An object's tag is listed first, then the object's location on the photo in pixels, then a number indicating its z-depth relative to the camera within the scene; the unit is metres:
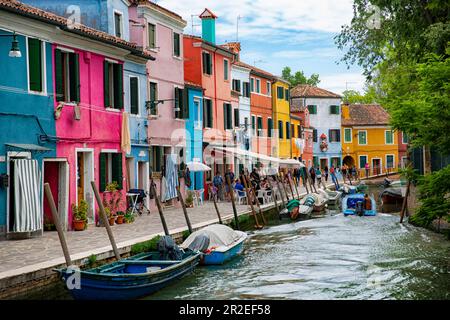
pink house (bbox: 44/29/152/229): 21.27
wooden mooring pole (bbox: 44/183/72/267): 13.75
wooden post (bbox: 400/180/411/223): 30.50
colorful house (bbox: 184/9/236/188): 36.97
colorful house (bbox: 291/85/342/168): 70.44
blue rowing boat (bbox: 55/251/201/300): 13.65
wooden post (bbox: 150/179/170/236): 19.90
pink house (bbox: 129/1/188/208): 28.89
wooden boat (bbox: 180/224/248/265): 19.72
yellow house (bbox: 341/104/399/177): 77.38
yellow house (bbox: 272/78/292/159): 52.66
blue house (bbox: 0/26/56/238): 18.44
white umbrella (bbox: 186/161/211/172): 32.28
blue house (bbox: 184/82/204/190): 34.15
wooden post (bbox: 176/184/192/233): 21.77
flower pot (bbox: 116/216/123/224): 23.67
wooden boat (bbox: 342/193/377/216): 33.47
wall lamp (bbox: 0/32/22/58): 16.78
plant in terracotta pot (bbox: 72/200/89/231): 21.30
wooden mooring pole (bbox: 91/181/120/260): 16.16
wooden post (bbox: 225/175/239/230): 26.89
